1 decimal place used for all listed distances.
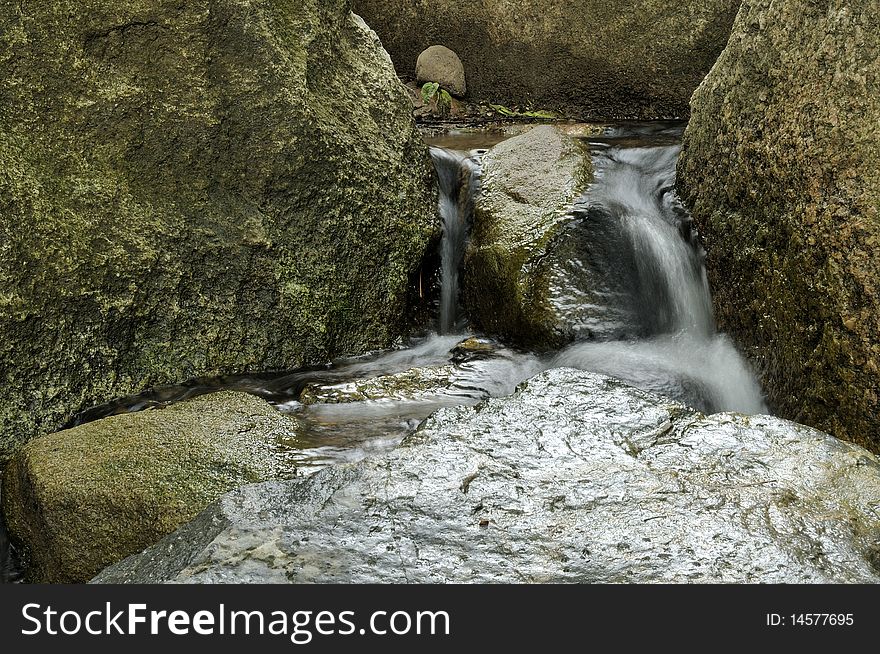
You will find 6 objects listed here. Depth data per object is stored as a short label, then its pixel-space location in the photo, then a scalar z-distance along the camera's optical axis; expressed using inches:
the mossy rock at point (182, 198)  149.4
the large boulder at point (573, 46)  283.9
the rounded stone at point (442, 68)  308.5
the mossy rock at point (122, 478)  116.4
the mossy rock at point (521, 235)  180.1
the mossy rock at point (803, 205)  126.9
